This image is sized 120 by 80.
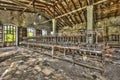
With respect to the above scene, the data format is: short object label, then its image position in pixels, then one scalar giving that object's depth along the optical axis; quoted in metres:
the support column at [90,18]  3.51
